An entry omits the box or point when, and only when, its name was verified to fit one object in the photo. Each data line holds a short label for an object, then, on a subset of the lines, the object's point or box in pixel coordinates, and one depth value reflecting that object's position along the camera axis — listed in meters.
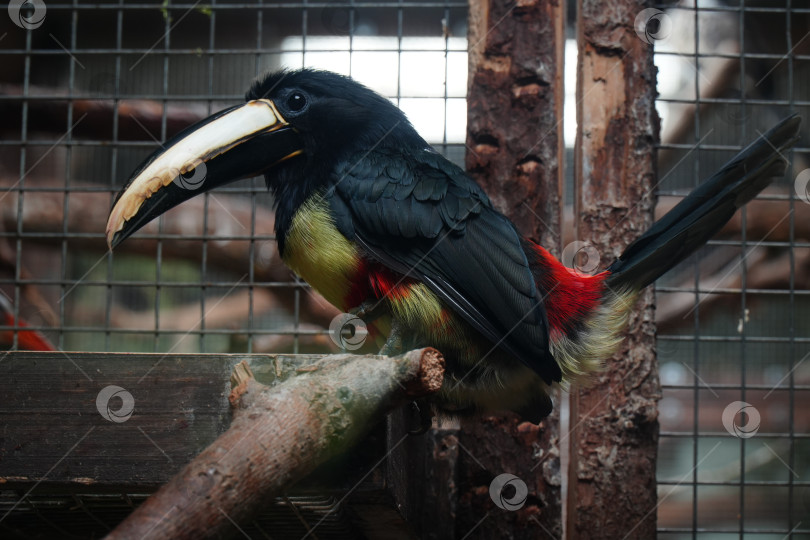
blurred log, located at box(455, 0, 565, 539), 1.26
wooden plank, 1.07
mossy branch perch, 0.98
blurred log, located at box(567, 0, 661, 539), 1.25
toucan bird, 1.15
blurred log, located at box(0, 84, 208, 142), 1.47
